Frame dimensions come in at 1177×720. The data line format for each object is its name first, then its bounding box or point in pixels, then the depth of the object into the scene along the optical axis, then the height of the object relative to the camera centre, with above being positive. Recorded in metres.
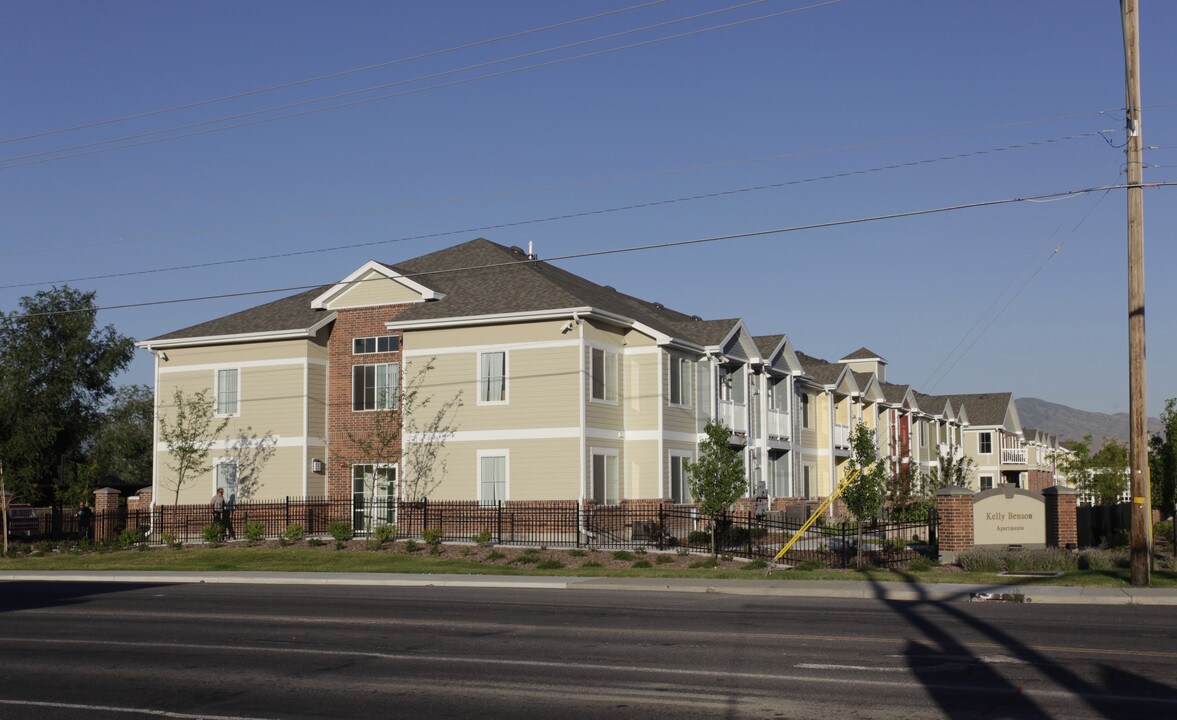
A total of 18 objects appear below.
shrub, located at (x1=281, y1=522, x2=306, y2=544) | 35.78 -2.49
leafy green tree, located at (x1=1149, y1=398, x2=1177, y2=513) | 32.88 -0.44
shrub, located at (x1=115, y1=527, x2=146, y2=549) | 37.69 -2.80
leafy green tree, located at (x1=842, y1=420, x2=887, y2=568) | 30.19 -0.97
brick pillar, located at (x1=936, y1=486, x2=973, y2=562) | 28.50 -1.82
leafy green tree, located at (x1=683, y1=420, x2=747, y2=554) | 30.48 -0.70
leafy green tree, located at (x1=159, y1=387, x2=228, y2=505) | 40.28 +0.66
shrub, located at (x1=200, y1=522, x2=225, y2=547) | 36.66 -2.58
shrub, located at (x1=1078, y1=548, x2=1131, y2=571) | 26.53 -2.58
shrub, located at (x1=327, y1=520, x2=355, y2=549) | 34.75 -2.40
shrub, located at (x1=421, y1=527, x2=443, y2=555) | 33.09 -2.45
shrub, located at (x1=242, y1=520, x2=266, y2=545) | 36.25 -2.47
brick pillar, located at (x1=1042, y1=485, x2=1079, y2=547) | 29.83 -1.77
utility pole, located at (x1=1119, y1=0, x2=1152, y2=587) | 22.61 +2.67
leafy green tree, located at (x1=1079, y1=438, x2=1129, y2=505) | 54.28 -1.25
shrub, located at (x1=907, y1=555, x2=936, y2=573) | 27.45 -2.78
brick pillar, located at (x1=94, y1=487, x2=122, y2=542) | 40.75 -2.08
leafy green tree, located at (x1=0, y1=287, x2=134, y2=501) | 57.53 +3.91
